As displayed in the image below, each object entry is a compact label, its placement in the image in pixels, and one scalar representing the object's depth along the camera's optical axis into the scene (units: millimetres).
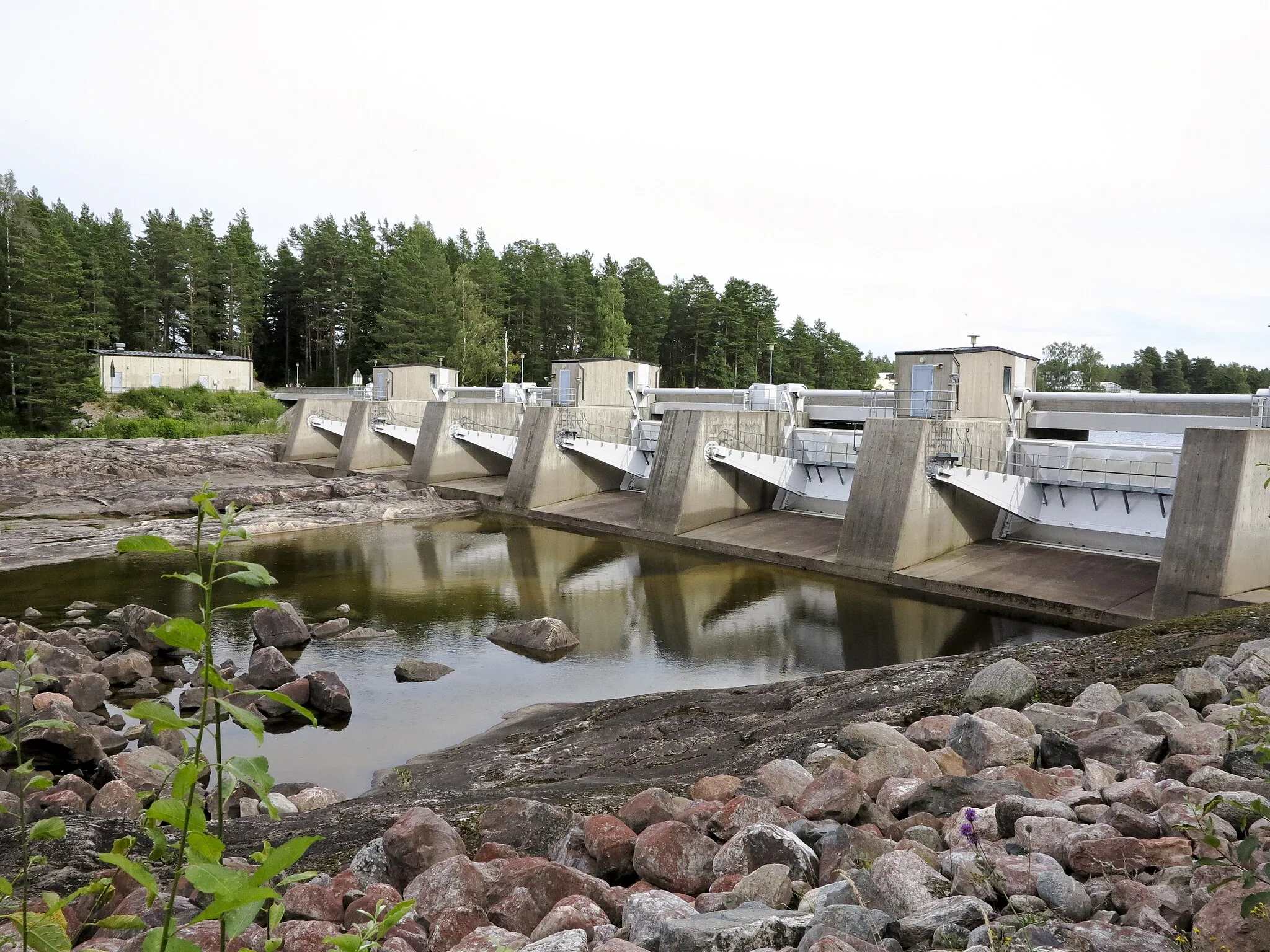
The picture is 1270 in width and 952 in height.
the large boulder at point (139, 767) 8094
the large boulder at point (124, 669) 11766
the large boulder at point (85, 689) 10531
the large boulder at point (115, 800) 7113
